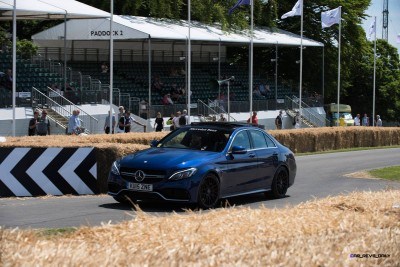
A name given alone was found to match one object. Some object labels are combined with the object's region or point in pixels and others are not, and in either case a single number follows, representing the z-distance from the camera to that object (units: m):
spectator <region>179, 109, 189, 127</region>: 38.03
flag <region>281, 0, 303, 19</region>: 47.66
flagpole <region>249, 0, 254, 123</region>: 44.66
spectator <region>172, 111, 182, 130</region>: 38.11
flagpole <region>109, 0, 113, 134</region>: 32.41
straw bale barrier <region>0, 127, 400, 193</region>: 18.53
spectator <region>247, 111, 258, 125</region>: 42.53
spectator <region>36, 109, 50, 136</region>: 31.23
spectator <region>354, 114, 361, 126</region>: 59.98
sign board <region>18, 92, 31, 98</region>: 35.78
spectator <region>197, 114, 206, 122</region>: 46.60
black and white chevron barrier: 17.97
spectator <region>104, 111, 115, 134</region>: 33.78
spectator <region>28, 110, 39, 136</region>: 32.09
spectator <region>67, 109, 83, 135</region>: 31.20
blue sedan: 15.57
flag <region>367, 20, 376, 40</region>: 56.22
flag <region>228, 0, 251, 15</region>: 42.31
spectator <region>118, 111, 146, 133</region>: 33.69
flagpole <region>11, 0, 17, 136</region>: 28.53
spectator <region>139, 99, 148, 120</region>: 42.96
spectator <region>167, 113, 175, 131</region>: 40.24
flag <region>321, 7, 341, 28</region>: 50.41
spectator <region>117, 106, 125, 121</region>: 33.81
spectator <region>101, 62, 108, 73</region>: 47.91
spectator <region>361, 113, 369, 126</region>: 61.41
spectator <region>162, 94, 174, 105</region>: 45.34
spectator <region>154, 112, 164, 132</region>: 39.28
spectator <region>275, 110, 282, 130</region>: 49.92
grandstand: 39.00
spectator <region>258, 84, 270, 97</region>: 56.40
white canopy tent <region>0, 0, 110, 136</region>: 34.28
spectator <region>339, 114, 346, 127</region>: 61.74
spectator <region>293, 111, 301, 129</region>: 51.23
